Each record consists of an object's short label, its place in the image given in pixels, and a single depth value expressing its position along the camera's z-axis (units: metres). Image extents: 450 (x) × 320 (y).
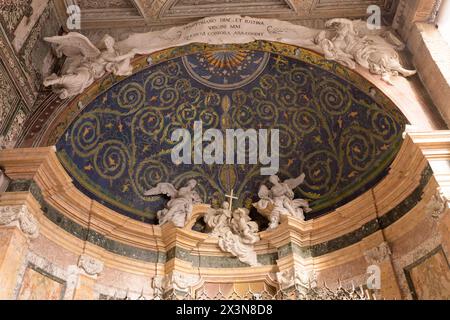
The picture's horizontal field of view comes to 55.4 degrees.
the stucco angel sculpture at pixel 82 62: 7.33
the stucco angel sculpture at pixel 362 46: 7.26
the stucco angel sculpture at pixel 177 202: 7.71
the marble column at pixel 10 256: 5.23
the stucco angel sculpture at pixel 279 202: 7.80
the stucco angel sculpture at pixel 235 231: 7.69
